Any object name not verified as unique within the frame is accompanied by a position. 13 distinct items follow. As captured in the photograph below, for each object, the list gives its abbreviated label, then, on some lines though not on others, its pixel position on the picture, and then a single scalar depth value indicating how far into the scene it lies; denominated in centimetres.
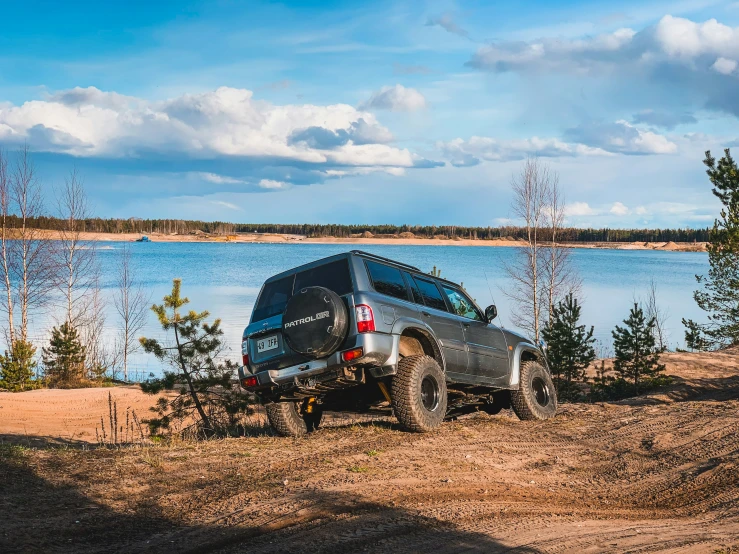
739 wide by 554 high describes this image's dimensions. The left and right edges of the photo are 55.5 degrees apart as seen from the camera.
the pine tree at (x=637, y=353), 2017
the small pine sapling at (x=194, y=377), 1360
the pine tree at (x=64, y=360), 2172
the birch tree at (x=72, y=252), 2948
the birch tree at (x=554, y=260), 3450
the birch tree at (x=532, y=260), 3400
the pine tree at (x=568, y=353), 2047
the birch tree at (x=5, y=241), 2659
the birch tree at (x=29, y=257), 2686
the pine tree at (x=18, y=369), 1992
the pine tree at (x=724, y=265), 1809
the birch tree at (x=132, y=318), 3041
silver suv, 784
